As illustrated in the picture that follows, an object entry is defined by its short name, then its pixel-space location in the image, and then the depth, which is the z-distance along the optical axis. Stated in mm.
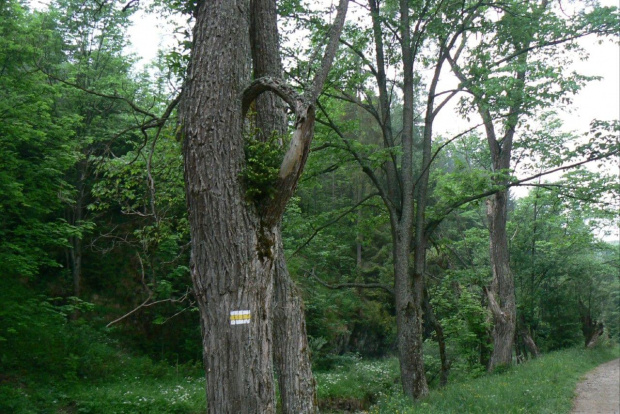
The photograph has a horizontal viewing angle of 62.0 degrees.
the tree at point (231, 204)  3967
